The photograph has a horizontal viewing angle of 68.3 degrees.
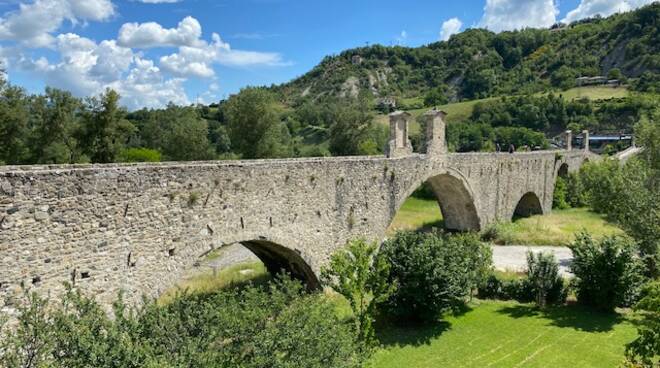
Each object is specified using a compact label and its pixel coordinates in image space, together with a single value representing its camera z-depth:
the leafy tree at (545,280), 18.44
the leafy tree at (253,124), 46.44
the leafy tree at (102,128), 38.41
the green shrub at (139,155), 45.52
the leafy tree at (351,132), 55.50
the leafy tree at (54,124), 37.88
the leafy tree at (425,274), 15.44
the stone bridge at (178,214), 9.19
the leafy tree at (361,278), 11.84
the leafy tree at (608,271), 17.02
